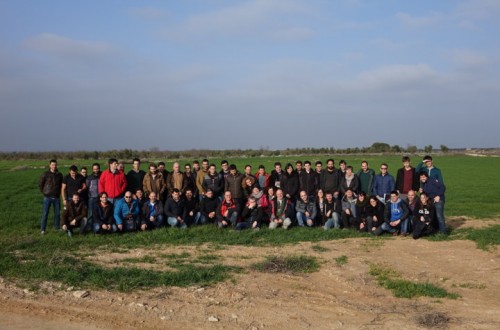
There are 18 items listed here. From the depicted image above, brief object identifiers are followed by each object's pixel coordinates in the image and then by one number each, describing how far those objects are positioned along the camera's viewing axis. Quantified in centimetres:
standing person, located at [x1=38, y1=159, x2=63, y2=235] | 1197
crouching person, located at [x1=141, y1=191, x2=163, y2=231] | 1214
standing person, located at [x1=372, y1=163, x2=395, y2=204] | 1256
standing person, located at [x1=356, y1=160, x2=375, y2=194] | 1300
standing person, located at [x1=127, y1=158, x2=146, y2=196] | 1271
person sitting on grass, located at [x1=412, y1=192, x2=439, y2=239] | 1135
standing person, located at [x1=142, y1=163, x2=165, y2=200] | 1266
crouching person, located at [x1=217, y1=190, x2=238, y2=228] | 1243
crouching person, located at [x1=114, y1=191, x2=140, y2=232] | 1172
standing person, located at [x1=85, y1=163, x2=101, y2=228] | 1203
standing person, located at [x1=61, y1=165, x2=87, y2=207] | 1198
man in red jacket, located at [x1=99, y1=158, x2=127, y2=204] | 1195
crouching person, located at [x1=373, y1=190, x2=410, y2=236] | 1173
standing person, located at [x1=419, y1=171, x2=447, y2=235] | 1177
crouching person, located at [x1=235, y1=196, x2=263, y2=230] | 1240
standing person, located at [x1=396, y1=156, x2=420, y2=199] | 1244
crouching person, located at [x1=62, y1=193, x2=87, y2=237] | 1135
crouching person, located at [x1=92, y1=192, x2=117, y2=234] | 1145
